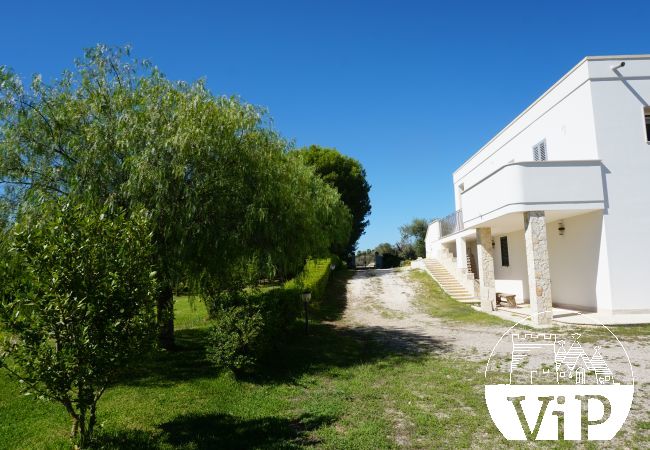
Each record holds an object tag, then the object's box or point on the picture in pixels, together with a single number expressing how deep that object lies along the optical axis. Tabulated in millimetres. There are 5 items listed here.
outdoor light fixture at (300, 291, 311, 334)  13016
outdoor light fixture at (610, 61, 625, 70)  12752
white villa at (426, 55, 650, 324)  12797
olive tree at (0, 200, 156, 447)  4004
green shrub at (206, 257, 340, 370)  7676
